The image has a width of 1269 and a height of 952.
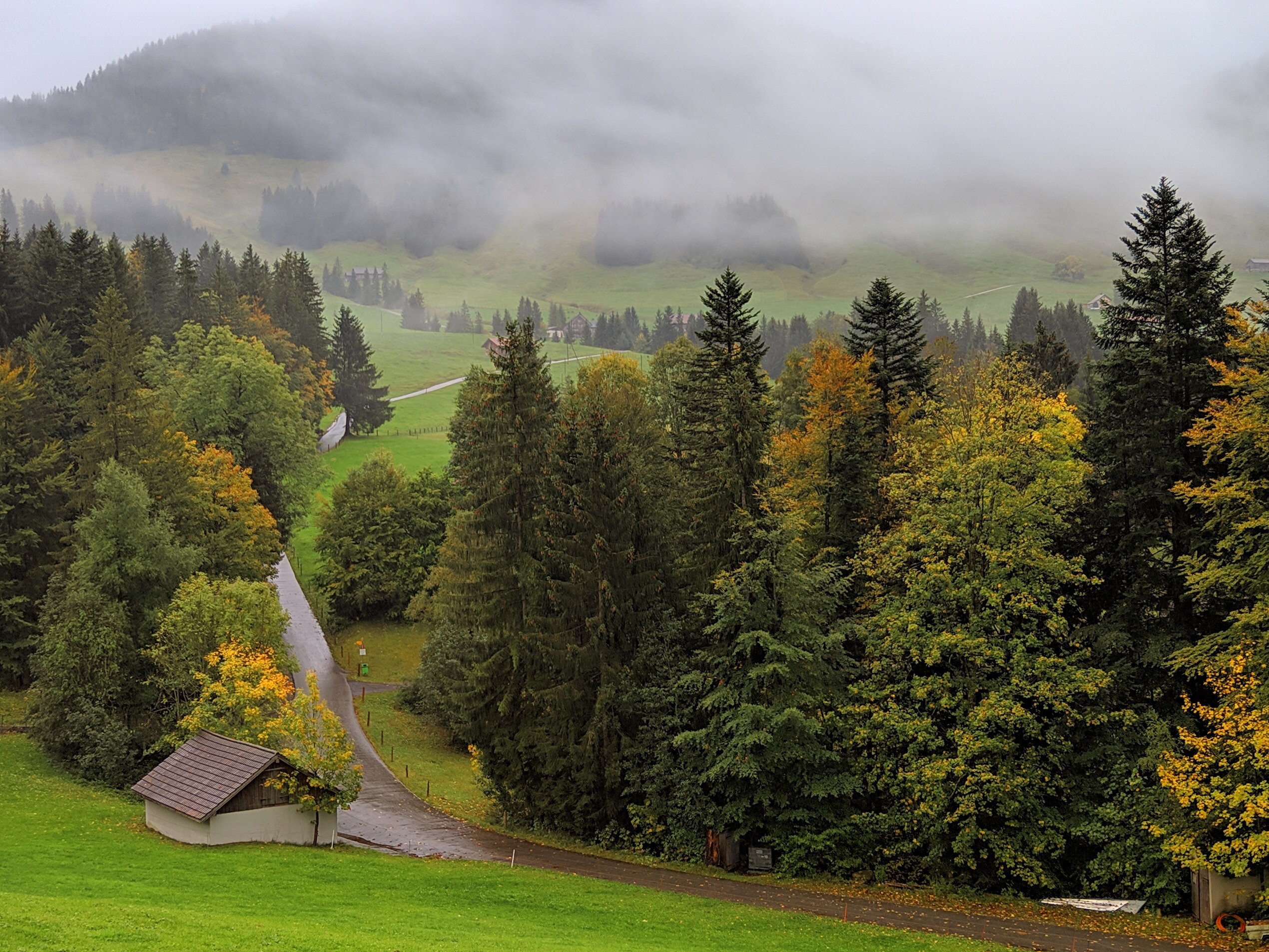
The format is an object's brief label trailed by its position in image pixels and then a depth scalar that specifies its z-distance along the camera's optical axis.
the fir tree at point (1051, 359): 79.19
